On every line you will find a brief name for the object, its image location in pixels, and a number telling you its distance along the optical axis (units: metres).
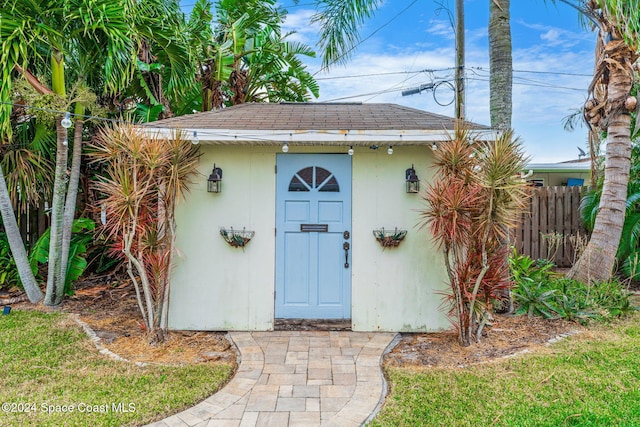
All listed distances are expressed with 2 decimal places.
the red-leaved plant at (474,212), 4.37
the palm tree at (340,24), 7.17
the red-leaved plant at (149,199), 4.57
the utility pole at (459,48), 8.35
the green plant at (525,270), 6.52
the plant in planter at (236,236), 5.26
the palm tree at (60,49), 5.23
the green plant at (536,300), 5.68
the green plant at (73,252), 6.75
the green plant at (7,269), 7.27
